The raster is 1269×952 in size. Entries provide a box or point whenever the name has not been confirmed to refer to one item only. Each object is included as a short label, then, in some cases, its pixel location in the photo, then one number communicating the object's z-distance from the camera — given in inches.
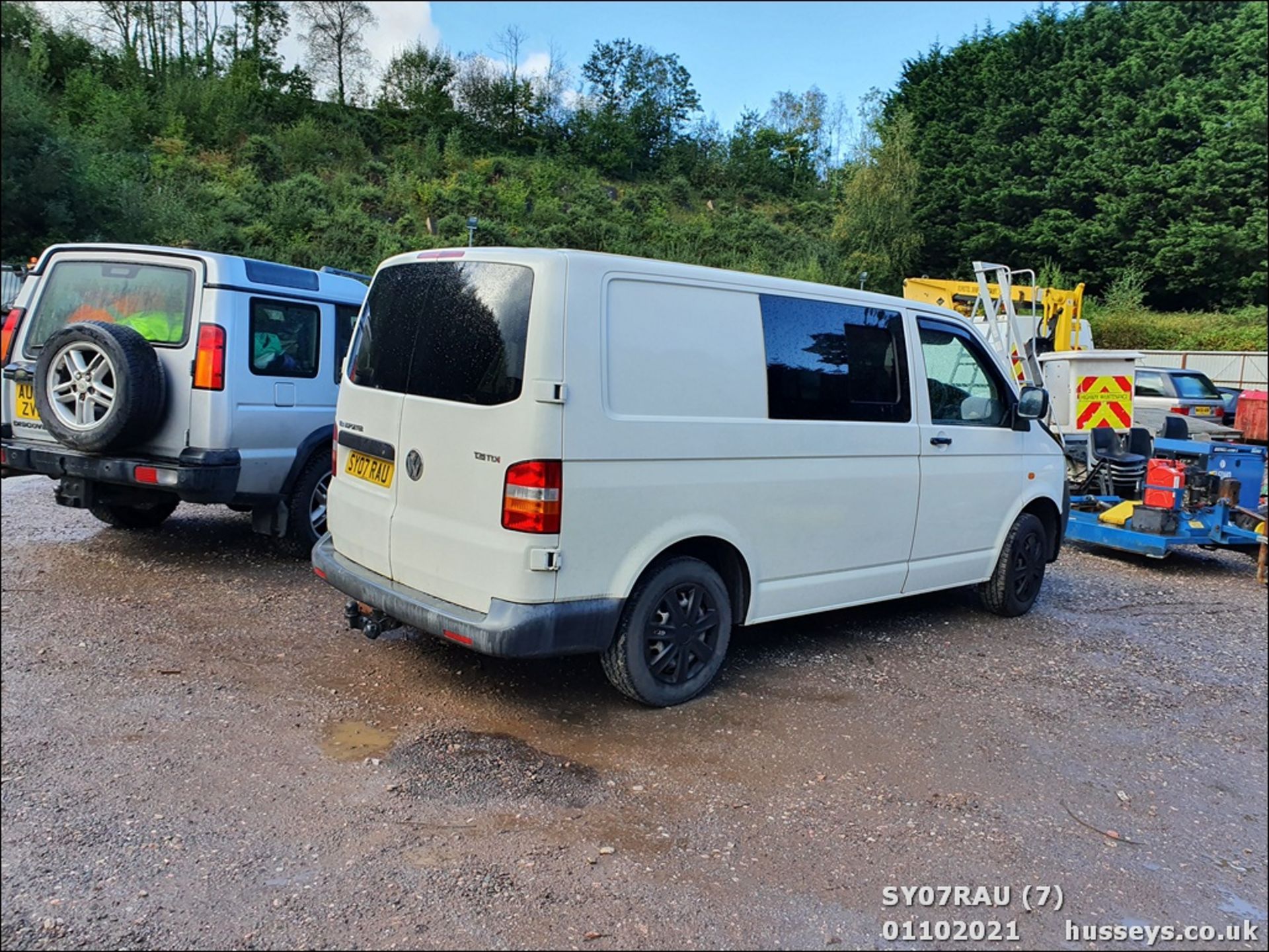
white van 138.1
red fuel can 294.5
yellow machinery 538.6
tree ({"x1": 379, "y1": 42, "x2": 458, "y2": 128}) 1638.8
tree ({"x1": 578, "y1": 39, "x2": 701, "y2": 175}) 1785.2
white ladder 383.9
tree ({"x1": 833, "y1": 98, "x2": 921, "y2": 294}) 1430.9
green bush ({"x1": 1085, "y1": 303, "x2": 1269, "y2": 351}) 1056.8
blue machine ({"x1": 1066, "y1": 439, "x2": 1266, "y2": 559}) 296.8
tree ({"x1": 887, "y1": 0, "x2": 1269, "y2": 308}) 1159.0
